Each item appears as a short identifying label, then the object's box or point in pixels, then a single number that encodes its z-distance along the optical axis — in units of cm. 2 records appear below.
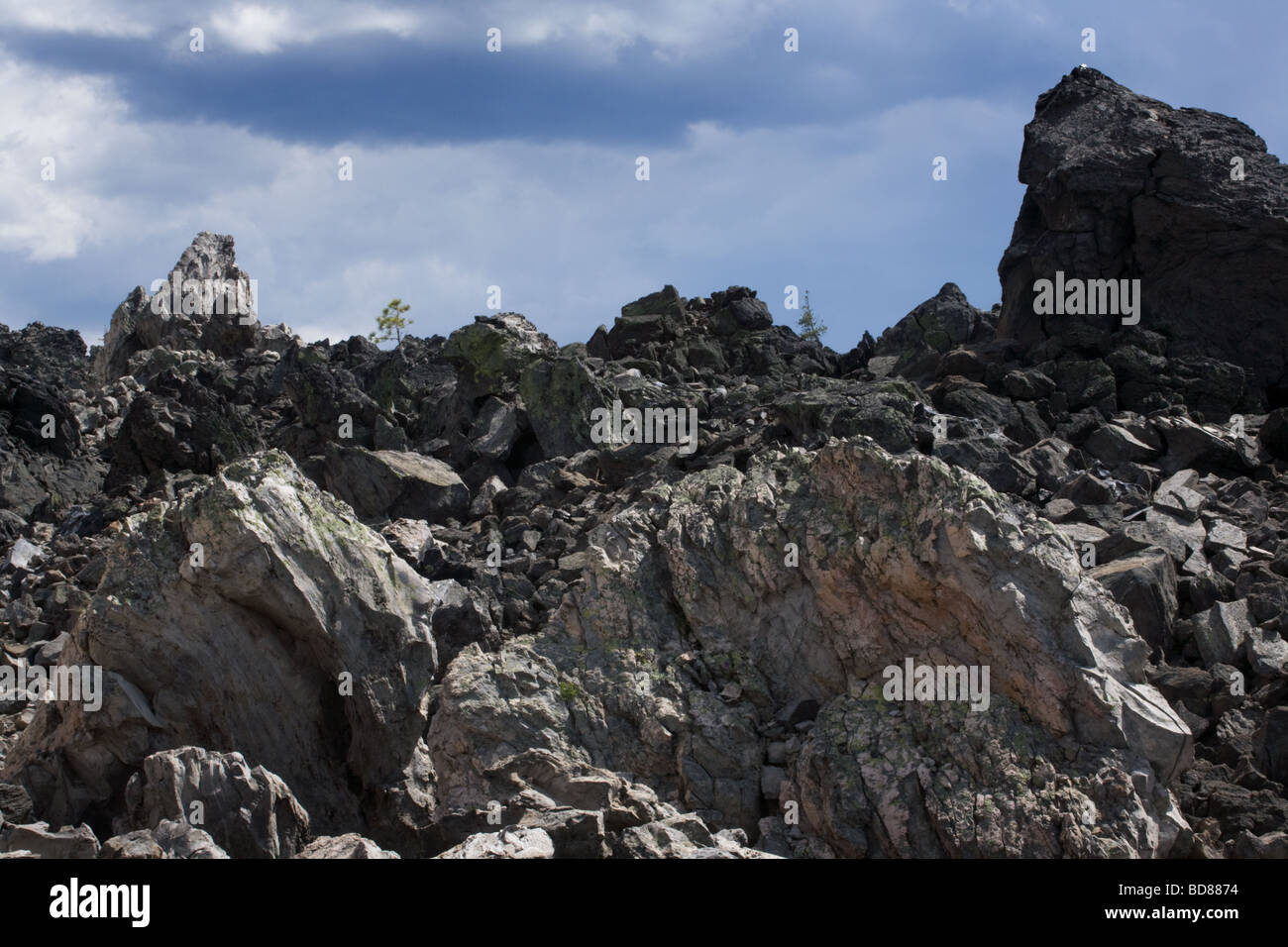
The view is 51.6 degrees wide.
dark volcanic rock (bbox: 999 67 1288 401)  3931
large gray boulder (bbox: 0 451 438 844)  1716
